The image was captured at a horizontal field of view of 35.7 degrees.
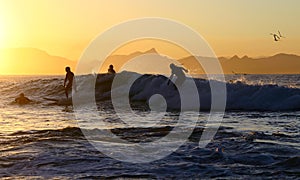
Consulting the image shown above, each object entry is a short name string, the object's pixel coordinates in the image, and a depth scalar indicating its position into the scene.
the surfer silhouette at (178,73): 28.07
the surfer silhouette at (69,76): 31.48
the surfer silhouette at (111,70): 38.69
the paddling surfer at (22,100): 32.39
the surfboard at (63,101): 31.59
